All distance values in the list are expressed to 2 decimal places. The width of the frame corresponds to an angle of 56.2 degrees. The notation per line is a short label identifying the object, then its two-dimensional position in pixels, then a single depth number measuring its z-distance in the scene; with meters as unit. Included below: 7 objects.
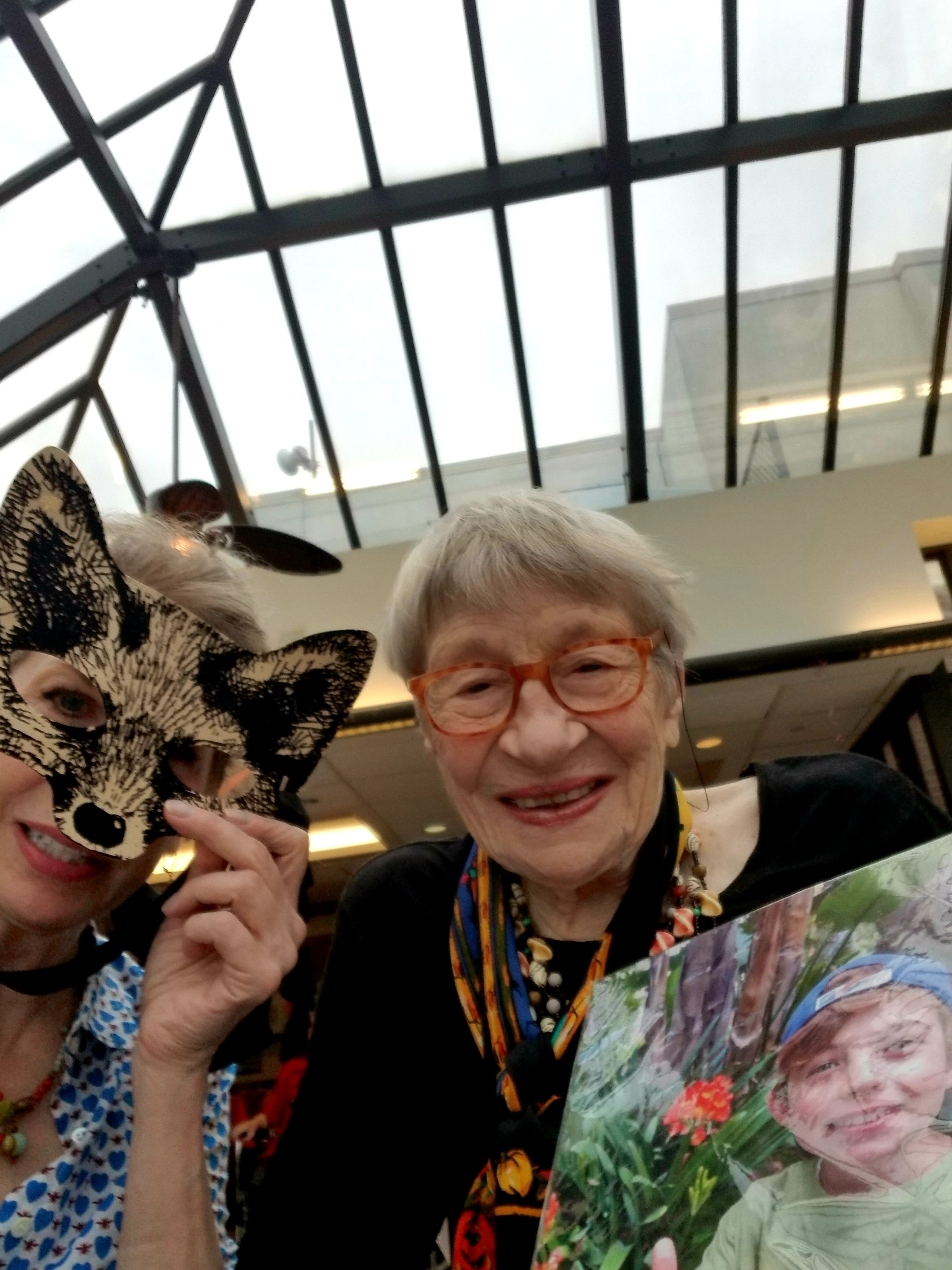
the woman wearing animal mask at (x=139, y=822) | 0.82
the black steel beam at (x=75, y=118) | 3.68
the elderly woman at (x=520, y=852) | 0.89
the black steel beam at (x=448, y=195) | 4.70
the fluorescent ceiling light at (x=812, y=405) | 5.99
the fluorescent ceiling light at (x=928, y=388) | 5.95
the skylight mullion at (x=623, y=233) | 4.44
